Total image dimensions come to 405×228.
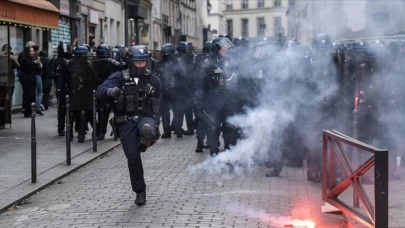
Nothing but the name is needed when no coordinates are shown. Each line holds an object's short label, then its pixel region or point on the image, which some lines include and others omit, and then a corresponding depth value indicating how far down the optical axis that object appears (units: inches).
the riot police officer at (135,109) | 316.2
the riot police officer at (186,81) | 589.3
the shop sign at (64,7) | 1026.7
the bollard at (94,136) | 497.2
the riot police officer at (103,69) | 560.7
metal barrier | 221.0
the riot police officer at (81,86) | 543.8
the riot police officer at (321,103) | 379.6
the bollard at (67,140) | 422.3
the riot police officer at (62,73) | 555.2
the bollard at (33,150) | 371.9
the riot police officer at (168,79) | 589.6
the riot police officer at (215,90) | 442.3
